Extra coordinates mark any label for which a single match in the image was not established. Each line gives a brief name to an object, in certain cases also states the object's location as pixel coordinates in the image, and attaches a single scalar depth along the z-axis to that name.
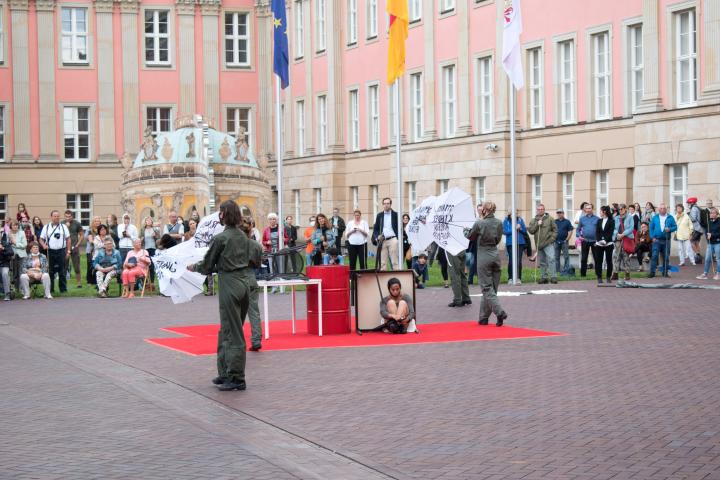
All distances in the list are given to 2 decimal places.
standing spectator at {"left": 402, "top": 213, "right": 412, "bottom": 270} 31.89
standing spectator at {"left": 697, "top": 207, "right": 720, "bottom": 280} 30.19
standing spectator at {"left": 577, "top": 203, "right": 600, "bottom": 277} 31.12
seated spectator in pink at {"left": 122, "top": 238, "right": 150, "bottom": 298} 29.89
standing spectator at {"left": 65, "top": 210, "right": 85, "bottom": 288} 35.50
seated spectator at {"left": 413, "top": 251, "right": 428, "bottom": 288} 30.67
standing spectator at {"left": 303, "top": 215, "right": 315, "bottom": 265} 31.49
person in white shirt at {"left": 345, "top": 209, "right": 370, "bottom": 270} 31.50
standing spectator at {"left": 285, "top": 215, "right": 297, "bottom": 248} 33.88
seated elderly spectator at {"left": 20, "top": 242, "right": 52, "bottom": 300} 29.39
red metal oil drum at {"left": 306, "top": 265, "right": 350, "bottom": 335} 19.50
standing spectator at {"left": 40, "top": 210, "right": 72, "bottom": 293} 30.67
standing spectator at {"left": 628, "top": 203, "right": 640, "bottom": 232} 31.12
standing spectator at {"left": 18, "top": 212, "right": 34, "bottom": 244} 30.94
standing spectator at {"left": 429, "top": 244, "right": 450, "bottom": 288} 30.74
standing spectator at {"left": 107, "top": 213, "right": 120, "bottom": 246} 35.19
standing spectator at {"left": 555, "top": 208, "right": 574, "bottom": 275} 31.75
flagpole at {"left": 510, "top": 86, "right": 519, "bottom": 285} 30.25
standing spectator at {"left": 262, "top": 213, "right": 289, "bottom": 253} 29.88
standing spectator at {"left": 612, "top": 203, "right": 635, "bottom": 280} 29.77
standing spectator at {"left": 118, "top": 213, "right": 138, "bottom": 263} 32.00
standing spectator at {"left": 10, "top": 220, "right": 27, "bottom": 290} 28.97
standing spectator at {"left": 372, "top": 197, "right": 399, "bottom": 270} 29.61
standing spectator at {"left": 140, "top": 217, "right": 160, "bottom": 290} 32.44
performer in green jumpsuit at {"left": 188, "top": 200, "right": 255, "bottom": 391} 13.86
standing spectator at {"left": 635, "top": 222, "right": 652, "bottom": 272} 31.48
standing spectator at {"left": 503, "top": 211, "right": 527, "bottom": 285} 31.22
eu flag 28.28
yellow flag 26.42
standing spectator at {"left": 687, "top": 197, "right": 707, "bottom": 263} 34.16
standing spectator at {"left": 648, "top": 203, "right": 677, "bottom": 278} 31.41
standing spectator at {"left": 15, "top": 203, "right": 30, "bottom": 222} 31.89
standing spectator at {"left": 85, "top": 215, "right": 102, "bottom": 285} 33.03
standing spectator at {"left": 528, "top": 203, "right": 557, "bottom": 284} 30.56
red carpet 18.04
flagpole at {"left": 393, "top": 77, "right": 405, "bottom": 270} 26.25
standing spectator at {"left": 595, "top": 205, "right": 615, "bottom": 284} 30.52
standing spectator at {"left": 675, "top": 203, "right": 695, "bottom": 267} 35.62
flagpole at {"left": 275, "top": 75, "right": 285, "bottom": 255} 27.71
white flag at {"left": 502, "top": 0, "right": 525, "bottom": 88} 31.20
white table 18.61
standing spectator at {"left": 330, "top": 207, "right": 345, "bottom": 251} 33.47
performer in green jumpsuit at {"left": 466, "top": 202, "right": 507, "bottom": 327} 20.19
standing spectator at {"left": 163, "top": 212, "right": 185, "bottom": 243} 31.88
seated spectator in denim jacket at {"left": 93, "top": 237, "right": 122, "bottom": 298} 29.88
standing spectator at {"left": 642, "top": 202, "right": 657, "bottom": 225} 34.60
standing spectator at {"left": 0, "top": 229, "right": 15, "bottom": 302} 28.34
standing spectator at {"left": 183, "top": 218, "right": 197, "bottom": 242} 29.39
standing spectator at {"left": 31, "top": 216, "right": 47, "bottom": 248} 34.53
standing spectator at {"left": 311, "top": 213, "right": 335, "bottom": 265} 31.03
